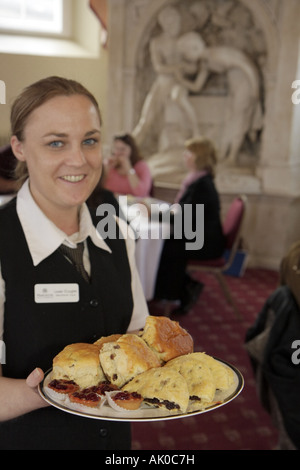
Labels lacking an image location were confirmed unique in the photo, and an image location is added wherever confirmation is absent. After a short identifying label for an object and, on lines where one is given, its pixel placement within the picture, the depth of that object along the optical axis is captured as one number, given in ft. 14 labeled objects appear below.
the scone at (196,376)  2.46
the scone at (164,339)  2.66
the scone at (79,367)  2.51
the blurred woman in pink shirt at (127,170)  13.87
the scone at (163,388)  2.39
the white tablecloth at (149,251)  10.61
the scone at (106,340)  2.76
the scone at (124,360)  2.51
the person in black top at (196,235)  12.03
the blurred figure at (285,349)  5.85
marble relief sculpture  16.56
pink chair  12.26
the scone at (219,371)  2.55
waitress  2.52
